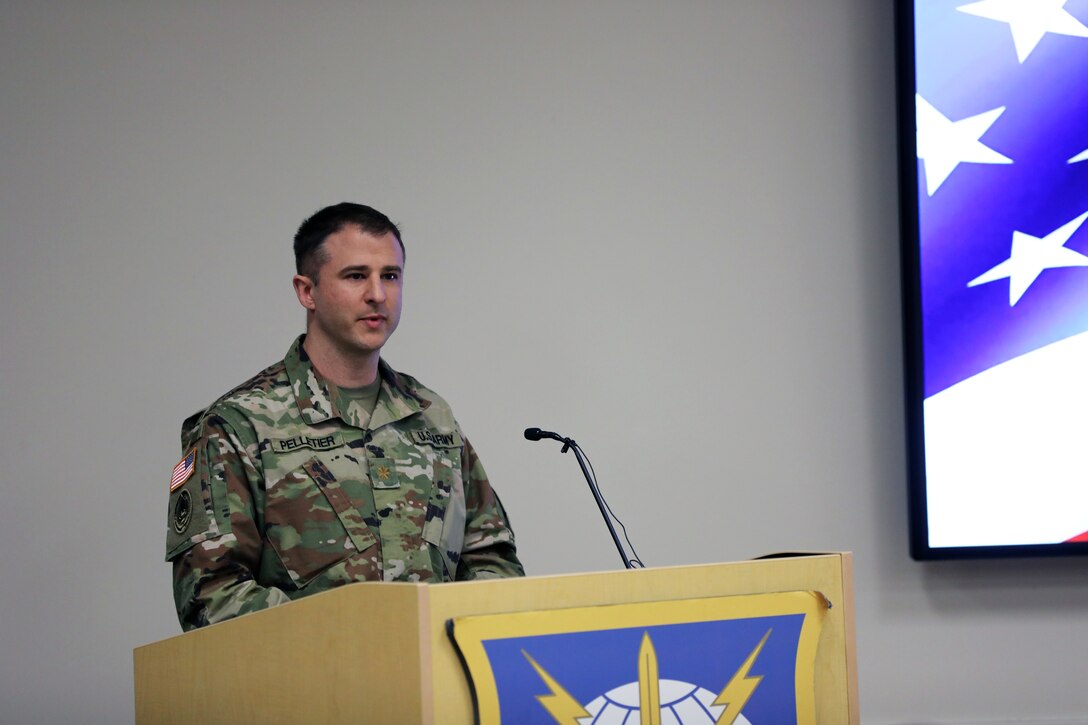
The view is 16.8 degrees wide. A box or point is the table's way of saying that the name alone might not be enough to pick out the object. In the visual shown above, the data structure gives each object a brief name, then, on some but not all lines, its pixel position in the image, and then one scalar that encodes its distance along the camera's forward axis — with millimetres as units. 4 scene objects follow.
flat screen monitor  7239
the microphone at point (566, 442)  6234
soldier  6043
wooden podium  5531
